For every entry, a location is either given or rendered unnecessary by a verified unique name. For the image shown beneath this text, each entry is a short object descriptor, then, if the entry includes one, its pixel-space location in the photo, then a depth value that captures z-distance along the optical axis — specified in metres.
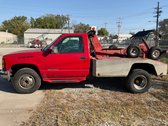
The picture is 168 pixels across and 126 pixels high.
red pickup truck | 4.03
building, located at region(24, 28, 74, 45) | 39.36
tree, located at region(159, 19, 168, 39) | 44.73
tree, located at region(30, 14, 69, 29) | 56.11
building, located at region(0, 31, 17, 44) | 42.31
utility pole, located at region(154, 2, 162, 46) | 22.89
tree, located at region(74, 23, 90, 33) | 54.37
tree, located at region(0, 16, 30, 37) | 57.20
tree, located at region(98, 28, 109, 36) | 58.19
